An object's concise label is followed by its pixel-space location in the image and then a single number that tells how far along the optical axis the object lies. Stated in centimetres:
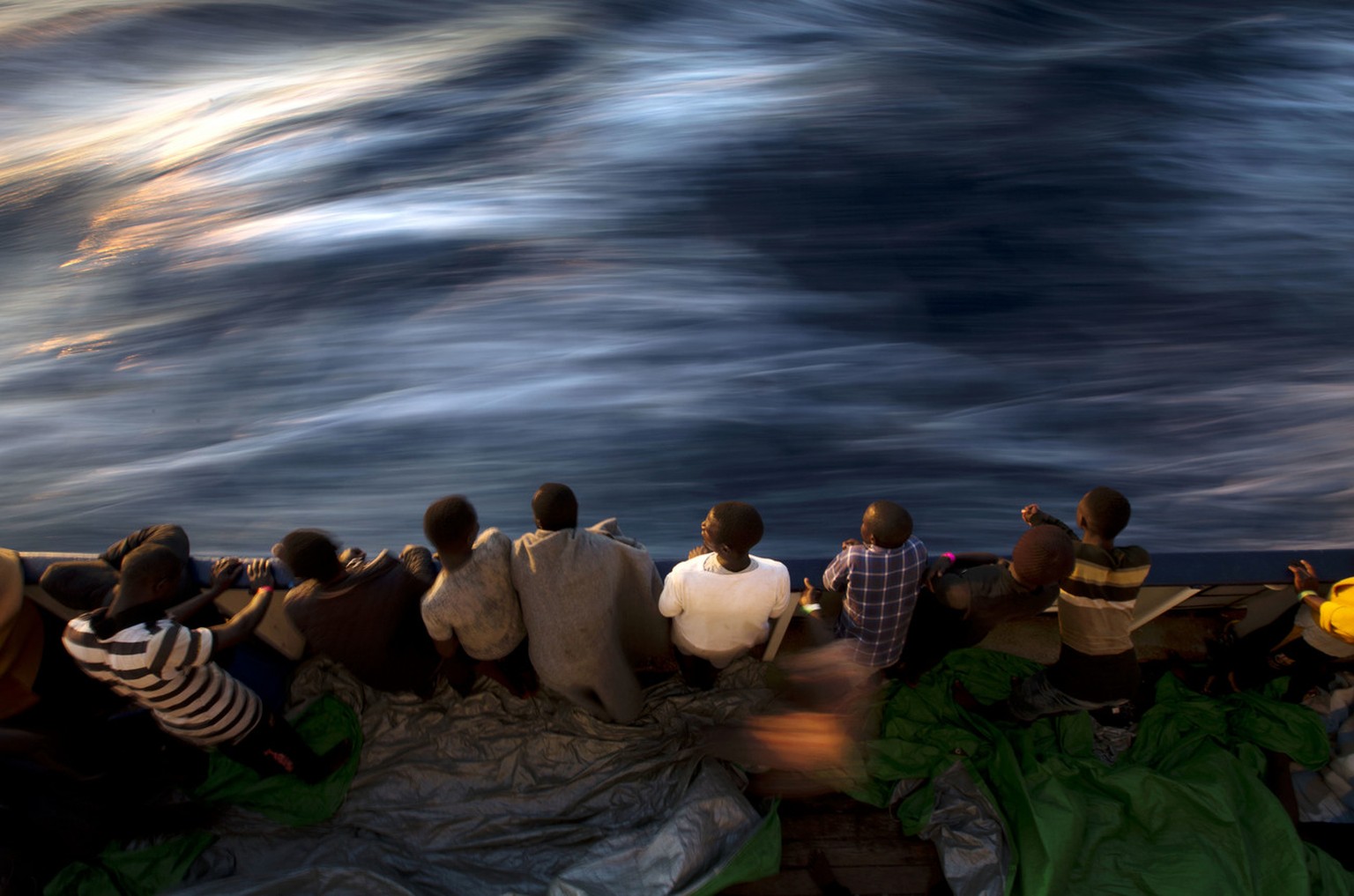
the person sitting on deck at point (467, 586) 231
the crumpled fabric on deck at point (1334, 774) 261
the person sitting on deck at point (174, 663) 220
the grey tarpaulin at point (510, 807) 239
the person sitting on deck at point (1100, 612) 245
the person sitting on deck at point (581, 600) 230
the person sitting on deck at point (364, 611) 231
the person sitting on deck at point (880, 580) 243
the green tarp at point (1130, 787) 239
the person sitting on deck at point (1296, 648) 253
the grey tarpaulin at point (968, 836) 238
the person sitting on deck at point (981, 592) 230
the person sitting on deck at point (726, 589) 232
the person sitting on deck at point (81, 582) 255
